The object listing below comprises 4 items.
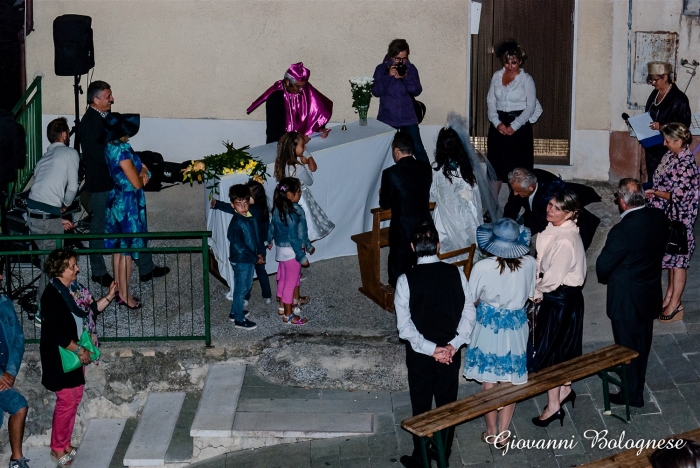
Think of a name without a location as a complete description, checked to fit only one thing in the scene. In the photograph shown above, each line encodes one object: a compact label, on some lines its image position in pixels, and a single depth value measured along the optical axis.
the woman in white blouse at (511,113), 11.25
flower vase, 11.51
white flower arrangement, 11.53
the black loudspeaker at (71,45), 12.16
